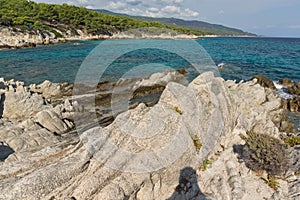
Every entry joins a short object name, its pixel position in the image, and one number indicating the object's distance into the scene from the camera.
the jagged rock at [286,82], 34.42
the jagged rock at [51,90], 24.18
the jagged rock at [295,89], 29.83
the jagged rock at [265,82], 32.59
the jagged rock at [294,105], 24.17
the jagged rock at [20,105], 17.91
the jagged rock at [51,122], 15.48
